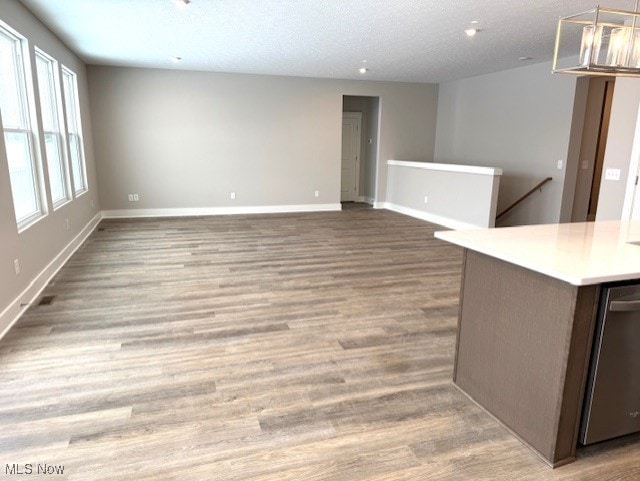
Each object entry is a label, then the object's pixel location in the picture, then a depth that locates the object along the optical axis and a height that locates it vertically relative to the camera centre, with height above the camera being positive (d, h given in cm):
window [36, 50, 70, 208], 500 +24
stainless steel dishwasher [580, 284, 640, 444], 182 -96
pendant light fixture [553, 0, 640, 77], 220 +55
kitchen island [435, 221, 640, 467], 181 -78
